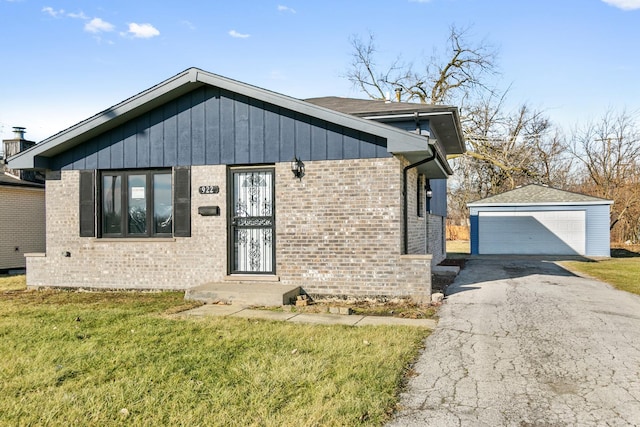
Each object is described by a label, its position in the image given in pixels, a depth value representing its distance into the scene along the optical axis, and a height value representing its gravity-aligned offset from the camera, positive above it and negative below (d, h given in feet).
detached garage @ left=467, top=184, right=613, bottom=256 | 73.87 -2.38
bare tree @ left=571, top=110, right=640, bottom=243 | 92.27 +9.05
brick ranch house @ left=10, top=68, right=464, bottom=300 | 28.91 +0.97
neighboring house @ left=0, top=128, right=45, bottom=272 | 50.21 -0.38
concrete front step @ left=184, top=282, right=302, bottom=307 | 27.14 -4.85
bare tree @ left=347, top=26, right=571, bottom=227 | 104.01 +19.28
